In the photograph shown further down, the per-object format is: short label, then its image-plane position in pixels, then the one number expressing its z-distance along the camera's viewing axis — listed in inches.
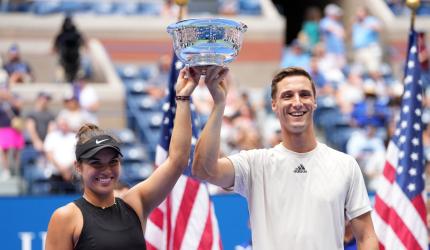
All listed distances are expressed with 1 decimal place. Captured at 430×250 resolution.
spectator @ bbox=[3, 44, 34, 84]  695.7
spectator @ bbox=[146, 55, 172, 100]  685.3
